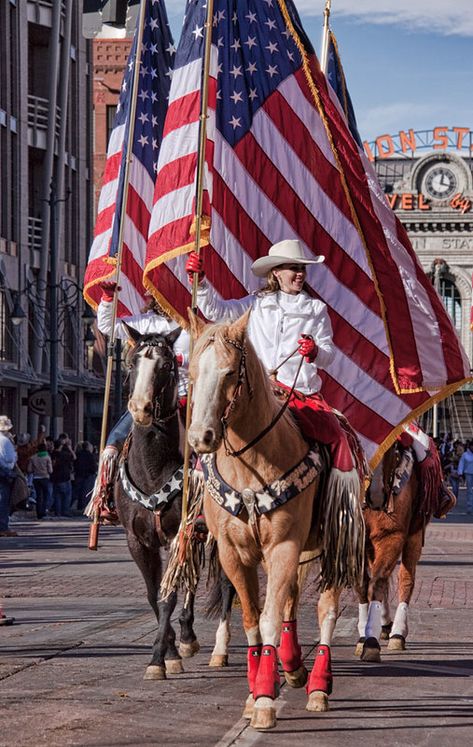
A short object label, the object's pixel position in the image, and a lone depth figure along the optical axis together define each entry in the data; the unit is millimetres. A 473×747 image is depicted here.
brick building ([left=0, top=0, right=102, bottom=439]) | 44594
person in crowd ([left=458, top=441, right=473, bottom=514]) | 41688
